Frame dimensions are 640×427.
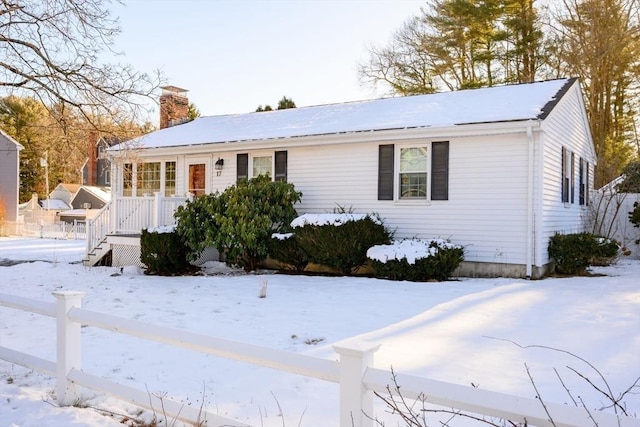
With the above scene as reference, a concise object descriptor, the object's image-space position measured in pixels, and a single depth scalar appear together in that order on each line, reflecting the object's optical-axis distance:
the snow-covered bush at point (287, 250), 12.07
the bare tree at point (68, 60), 9.23
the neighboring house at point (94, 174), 42.34
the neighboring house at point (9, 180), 28.48
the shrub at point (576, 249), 11.54
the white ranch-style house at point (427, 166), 11.05
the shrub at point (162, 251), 12.12
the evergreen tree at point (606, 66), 22.05
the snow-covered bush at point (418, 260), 10.62
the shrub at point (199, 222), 12.16
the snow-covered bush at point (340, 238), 11.41
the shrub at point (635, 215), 15.08
